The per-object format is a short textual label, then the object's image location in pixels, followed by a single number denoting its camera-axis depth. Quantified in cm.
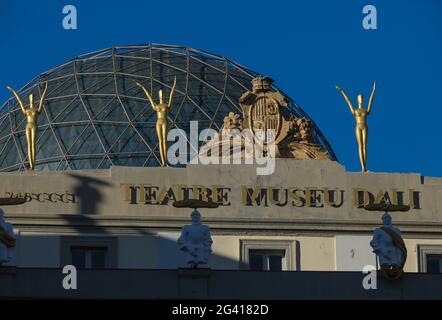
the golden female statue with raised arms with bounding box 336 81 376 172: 8394
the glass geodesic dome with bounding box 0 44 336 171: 10475
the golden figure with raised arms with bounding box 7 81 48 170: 8350
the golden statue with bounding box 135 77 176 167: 8306
